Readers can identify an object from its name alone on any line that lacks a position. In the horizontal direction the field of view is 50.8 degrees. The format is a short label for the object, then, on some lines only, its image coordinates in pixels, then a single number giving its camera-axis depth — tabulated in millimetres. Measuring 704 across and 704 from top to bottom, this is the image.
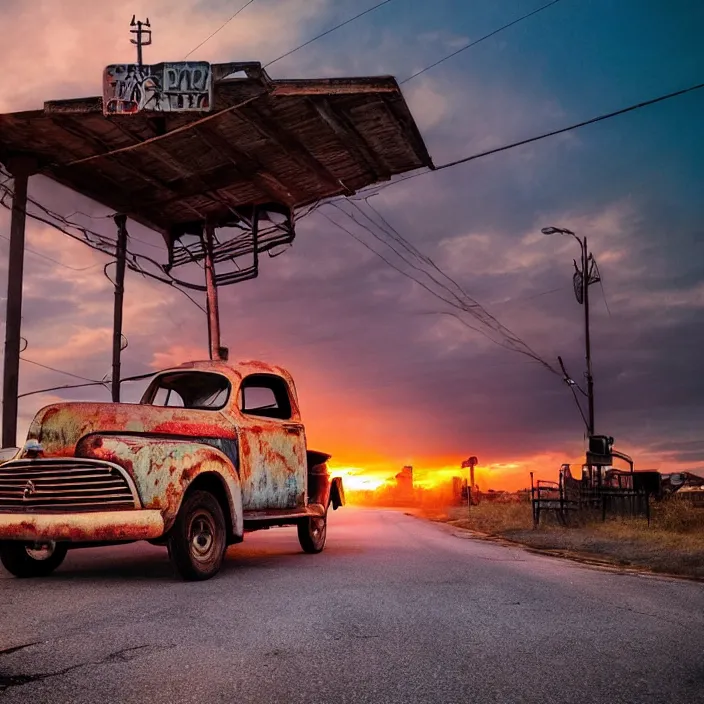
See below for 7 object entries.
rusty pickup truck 6930
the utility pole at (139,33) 16756
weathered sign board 15211
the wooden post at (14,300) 15805
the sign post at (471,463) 35344
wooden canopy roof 15406
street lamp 26984
